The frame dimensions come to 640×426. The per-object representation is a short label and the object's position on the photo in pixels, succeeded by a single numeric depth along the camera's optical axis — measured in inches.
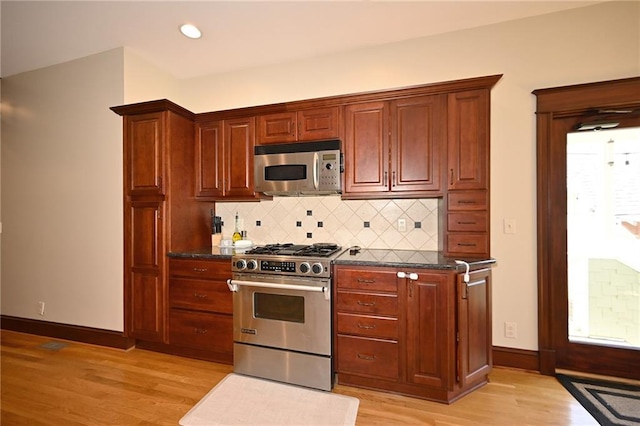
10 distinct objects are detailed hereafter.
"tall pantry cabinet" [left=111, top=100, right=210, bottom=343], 109.0
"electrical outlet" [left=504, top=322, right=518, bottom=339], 97.5
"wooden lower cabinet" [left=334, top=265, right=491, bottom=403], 80.6
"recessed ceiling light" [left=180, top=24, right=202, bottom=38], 102.2
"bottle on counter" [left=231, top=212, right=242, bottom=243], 123.5
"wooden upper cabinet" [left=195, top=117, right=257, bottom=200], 116.4
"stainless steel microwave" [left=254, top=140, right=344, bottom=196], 104.0
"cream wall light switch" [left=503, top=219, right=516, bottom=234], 98.4
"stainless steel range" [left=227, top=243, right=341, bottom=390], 88.4
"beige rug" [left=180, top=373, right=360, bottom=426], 74.1
